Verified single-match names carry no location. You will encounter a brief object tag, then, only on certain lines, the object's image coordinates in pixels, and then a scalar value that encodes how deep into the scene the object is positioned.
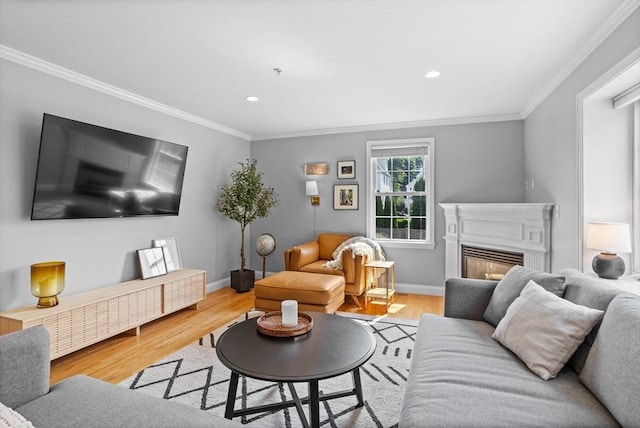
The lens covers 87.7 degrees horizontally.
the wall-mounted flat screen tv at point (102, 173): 2.73
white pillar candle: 1.97
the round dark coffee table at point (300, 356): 1.52
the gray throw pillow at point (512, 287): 1.90
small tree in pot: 4.68
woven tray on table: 1.89
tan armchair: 3.95
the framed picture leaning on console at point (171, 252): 3.87
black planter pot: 4.66
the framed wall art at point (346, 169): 4.98
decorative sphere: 4.94
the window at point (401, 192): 4.69
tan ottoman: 3.40
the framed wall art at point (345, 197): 4.97
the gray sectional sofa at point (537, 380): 1.17
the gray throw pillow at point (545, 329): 1.48
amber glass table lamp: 2.55
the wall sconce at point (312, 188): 5.00
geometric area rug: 1.90
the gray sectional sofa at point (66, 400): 1.22
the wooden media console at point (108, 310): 2.51
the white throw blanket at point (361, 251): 4.03
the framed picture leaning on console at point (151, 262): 3.58
